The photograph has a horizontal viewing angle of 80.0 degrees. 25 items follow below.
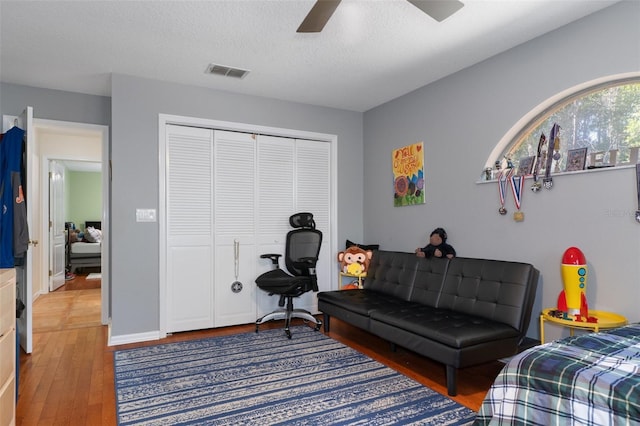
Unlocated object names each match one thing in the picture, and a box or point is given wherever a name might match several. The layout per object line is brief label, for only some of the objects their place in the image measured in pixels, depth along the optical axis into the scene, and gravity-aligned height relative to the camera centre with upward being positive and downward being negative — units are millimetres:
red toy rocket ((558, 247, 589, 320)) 2416 -416
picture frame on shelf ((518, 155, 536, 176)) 2941 +406
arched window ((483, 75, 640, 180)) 2447 +616
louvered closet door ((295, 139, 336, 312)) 4566 +335
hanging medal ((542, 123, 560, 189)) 2791 +486
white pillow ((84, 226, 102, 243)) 8562 -279
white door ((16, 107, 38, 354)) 3283 -448
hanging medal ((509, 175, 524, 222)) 2977 +201
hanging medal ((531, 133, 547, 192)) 2870 +389
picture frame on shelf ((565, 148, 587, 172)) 2614 +401
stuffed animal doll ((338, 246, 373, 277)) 4316 -472
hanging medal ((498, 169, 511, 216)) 3089 +267
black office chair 3820 -547
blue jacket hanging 3016 +167
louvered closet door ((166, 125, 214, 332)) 3854 -63
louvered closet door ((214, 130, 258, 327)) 4090 -51
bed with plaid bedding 1276 -613
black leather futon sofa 2475 -731
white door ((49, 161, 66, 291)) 6223 -47
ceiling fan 1982 +1135
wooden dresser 1804 -615
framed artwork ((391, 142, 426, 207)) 3967 +481
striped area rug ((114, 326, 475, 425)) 2184 -1123
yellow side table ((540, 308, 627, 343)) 2248 -640
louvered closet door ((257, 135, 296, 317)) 4316 +273
